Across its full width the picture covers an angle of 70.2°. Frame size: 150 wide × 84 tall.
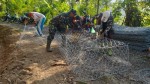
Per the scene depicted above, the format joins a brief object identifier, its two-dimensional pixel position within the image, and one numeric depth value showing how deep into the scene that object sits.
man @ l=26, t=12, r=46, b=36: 5.11
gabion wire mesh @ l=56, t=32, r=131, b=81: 3.01
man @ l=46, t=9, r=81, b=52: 3.73
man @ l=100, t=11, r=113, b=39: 4.07
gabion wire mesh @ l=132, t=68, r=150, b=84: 2.88
